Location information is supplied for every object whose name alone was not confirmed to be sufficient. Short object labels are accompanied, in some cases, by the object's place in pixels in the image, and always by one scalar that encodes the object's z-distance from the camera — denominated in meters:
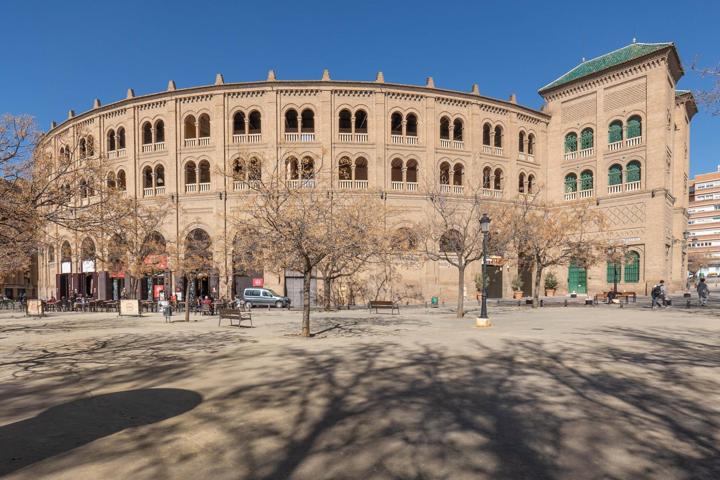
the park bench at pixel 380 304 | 21.80
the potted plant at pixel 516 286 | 33.59
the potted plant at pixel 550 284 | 36.09
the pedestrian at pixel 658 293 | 21.70
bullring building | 31.03
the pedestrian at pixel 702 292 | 22.83
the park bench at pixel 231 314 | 16.12
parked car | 28.13
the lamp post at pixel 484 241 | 15.40
